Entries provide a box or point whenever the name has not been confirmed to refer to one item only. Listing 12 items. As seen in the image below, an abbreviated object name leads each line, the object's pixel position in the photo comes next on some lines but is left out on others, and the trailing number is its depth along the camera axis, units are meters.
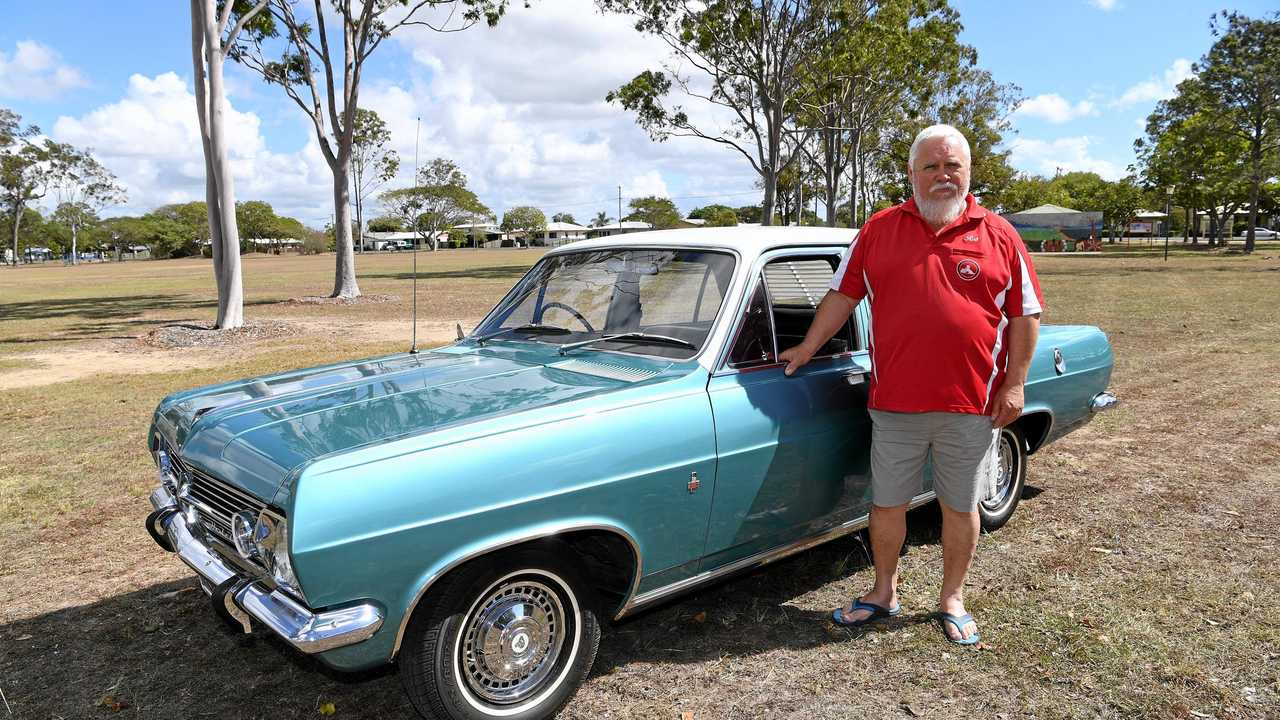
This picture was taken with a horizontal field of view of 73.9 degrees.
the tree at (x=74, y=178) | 63.34
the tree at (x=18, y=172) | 54.49
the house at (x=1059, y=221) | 63.34
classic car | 2.46
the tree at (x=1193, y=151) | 37.56
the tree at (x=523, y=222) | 132.88
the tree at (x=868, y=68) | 23.38
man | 3.15
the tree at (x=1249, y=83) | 34.69
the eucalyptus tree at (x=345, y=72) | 19.55
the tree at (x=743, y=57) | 22.73
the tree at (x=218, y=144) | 13.11
